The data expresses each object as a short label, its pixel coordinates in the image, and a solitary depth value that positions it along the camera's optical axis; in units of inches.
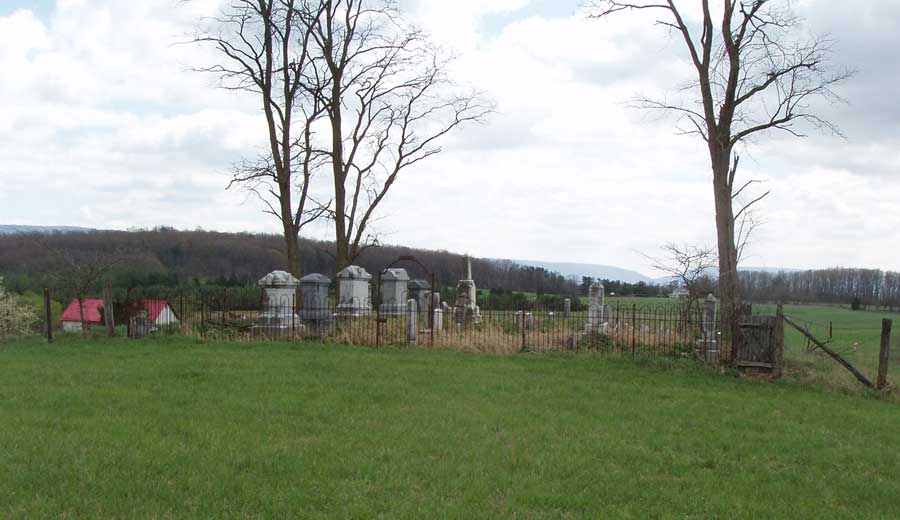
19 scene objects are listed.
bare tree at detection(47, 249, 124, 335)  696.4
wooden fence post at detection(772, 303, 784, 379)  478.9
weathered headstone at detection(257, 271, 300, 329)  658.8
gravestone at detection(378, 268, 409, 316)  783.1
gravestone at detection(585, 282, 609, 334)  744.6
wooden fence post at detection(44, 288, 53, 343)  616.1
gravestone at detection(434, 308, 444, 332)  726.5
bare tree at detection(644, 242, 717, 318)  684.7
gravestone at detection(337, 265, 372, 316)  765.9
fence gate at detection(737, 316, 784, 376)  488.4
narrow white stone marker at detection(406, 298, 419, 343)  616.4
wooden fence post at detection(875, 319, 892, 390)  438.3
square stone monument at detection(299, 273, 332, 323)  683.4
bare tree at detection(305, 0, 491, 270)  835.4
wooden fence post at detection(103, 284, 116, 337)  631.8
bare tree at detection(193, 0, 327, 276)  807.7
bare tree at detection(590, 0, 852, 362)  586.2
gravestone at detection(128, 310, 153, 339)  634.2
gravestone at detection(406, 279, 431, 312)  824.3
